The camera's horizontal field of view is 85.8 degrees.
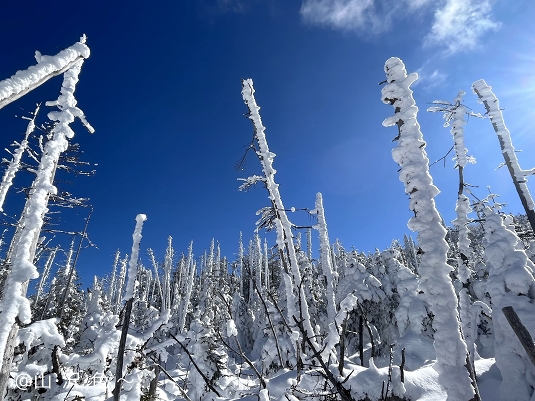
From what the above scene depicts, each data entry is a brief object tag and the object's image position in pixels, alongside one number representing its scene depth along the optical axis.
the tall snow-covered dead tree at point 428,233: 3.14
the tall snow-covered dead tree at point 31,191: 2.92
